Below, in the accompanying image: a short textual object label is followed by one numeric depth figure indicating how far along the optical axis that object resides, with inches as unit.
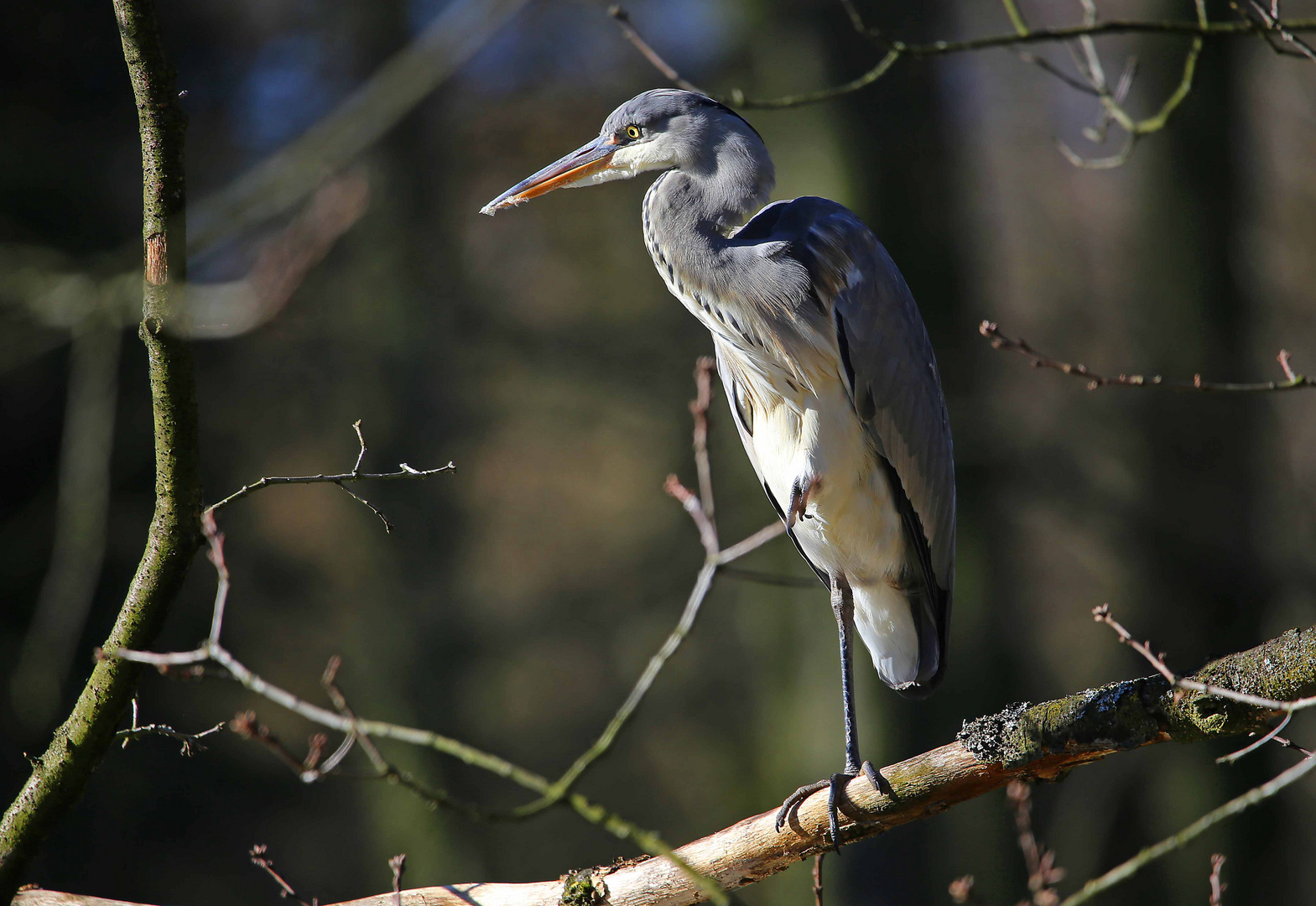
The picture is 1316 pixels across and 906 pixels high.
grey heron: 543.6
